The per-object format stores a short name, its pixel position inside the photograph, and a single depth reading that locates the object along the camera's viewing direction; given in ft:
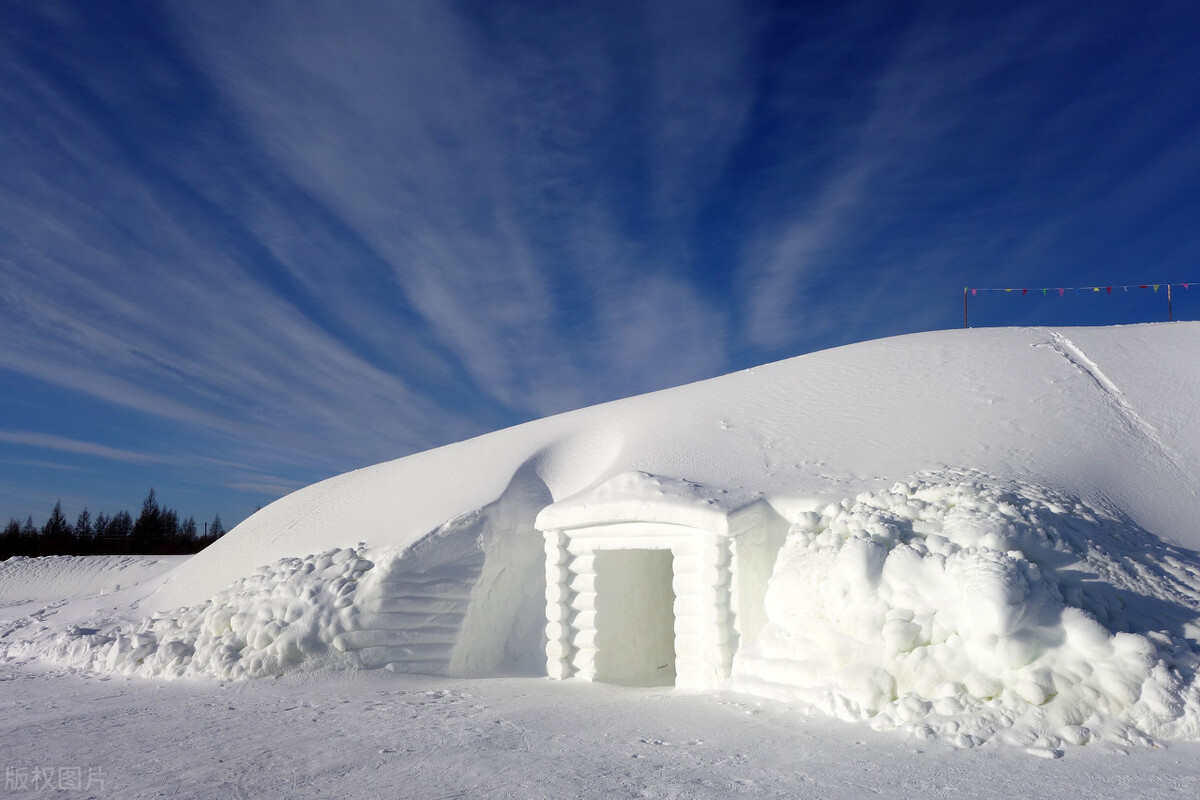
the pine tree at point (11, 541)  125.80
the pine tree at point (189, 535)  129.03
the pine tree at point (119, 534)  121.19
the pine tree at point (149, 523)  140.61
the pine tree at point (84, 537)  116.06
